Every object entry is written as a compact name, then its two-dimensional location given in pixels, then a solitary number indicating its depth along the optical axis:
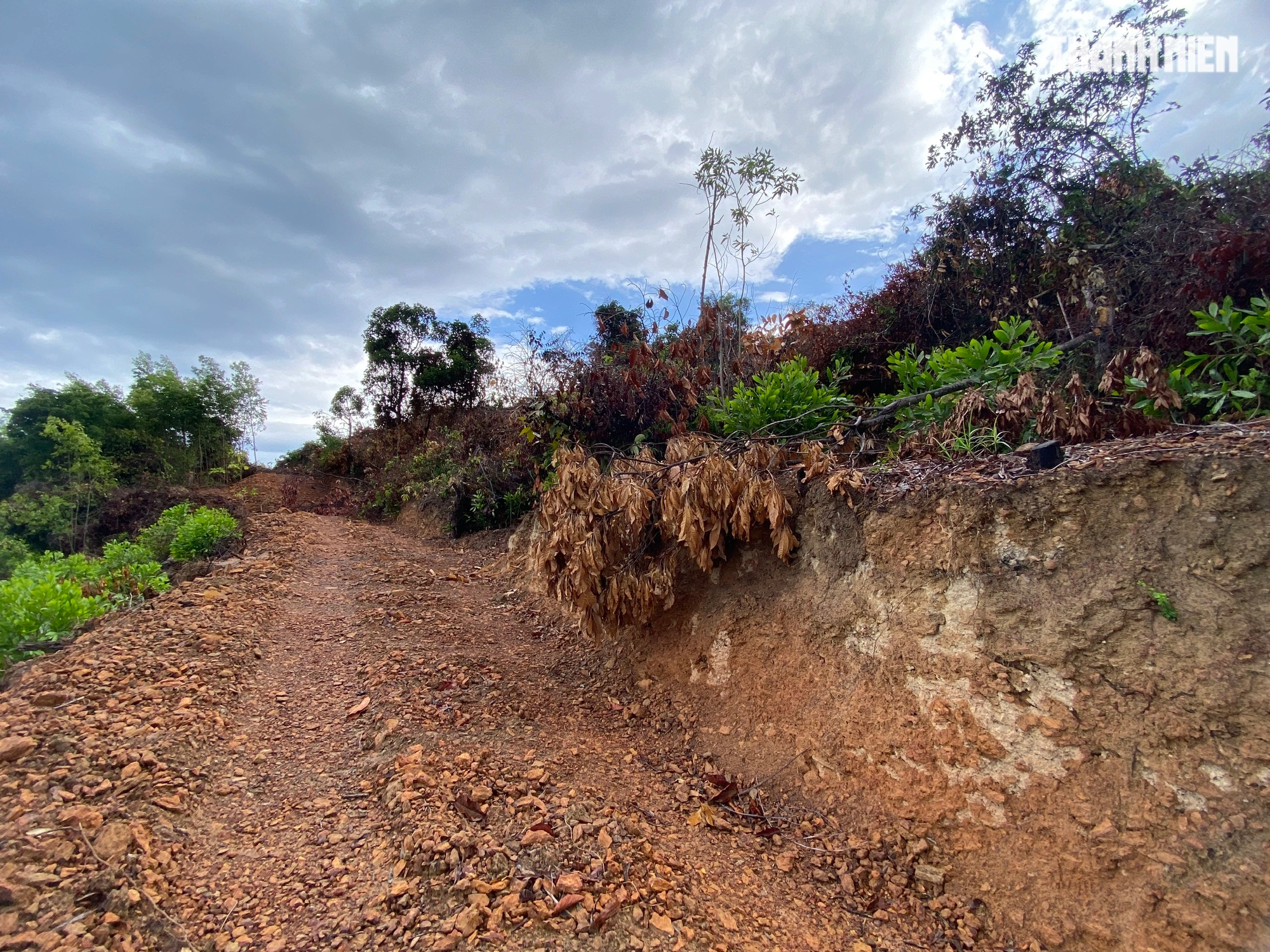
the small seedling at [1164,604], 2.11
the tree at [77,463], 11.96
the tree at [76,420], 13.69
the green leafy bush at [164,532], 7.34
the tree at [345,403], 16.34
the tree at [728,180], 5.35
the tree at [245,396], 16.05
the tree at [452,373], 14.84
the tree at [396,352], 14.95
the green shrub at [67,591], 3.85
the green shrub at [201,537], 6.73
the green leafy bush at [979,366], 3.31
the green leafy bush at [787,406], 3.82
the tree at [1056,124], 5.41
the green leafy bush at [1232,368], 2.43
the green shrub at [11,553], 9.72
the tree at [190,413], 14.62
